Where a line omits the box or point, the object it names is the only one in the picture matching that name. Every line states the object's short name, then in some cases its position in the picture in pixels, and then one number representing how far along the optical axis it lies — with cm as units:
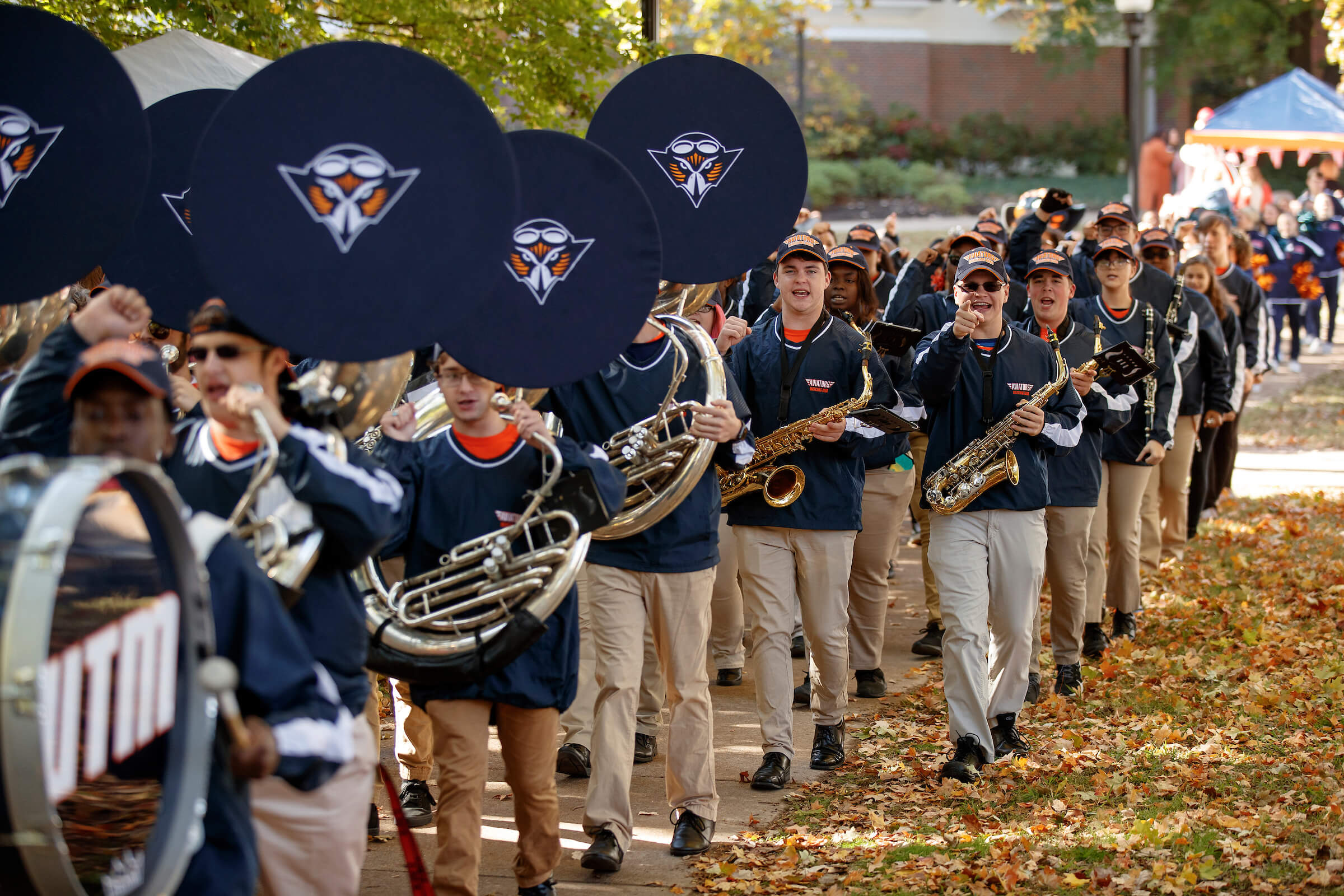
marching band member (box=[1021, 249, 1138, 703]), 1545
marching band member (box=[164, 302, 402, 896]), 705
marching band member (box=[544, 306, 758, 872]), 1091
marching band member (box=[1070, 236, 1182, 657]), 1728
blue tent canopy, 4409
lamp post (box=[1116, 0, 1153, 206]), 3303
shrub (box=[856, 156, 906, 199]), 6825
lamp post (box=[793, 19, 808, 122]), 4203
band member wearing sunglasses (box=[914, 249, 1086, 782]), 1277
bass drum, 492
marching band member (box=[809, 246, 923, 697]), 1580
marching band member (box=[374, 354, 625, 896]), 913
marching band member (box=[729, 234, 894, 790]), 1281
